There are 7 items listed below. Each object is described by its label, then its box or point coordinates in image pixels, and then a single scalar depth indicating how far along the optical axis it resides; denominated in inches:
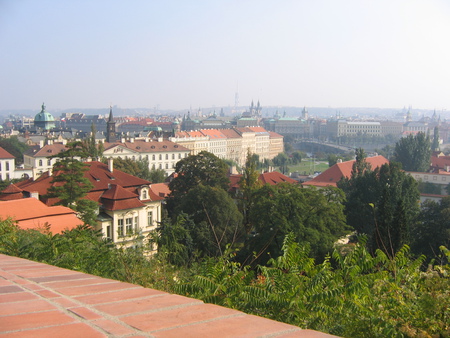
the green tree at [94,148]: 2115.7
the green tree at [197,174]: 1577.3
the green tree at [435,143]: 4357.8
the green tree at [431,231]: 1090.1
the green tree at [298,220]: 920.3
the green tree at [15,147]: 3054.1
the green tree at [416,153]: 2694.4
